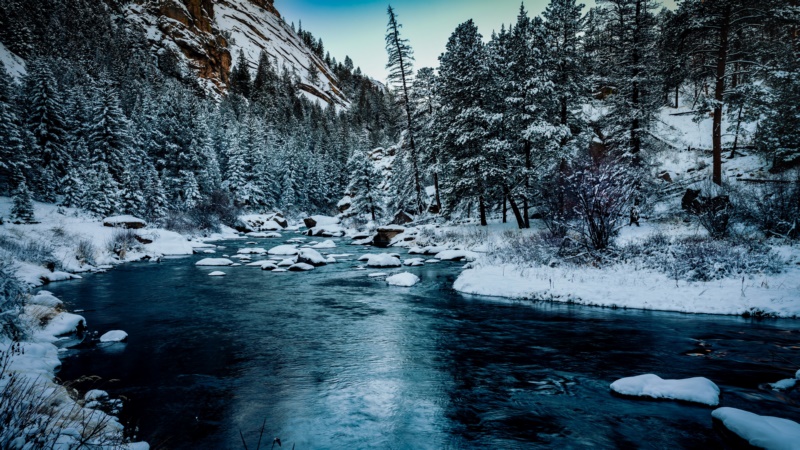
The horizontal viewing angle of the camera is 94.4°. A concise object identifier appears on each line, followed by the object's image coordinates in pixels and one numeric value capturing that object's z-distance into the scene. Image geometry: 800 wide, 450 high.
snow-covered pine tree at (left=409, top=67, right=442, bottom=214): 34.28
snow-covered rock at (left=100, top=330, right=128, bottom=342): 9.03
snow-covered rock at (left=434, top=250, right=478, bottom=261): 20.83
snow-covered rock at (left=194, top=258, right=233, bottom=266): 21.05
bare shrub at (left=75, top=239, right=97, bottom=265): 19.45
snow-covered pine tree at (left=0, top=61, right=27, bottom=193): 29.13
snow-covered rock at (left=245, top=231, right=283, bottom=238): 40.93
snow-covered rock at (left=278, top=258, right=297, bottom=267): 20.42
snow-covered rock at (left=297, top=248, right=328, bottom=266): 20.88
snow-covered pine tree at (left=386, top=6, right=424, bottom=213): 32.62
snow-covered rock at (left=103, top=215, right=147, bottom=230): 25.42
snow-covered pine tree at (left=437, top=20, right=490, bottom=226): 24.52
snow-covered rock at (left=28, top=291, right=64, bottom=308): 10.20
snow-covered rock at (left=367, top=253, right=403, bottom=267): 19.83
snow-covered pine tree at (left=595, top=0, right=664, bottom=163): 19.98
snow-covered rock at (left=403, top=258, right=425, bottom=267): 19.64
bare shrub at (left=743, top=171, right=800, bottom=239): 13.18
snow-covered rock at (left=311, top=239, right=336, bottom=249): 29.43
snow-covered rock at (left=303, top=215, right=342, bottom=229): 47.12
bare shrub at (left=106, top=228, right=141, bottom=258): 22.56
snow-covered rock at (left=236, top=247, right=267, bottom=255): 26.46
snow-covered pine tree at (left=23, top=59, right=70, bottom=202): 33.53
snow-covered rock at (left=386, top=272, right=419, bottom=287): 15.36
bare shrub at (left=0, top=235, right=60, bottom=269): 16.20
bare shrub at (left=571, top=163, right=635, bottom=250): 13.91
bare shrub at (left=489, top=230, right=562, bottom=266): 15.21
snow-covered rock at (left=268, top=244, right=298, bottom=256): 25.75
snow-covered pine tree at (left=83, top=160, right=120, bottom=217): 30.02
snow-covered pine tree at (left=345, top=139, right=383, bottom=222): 45.97
